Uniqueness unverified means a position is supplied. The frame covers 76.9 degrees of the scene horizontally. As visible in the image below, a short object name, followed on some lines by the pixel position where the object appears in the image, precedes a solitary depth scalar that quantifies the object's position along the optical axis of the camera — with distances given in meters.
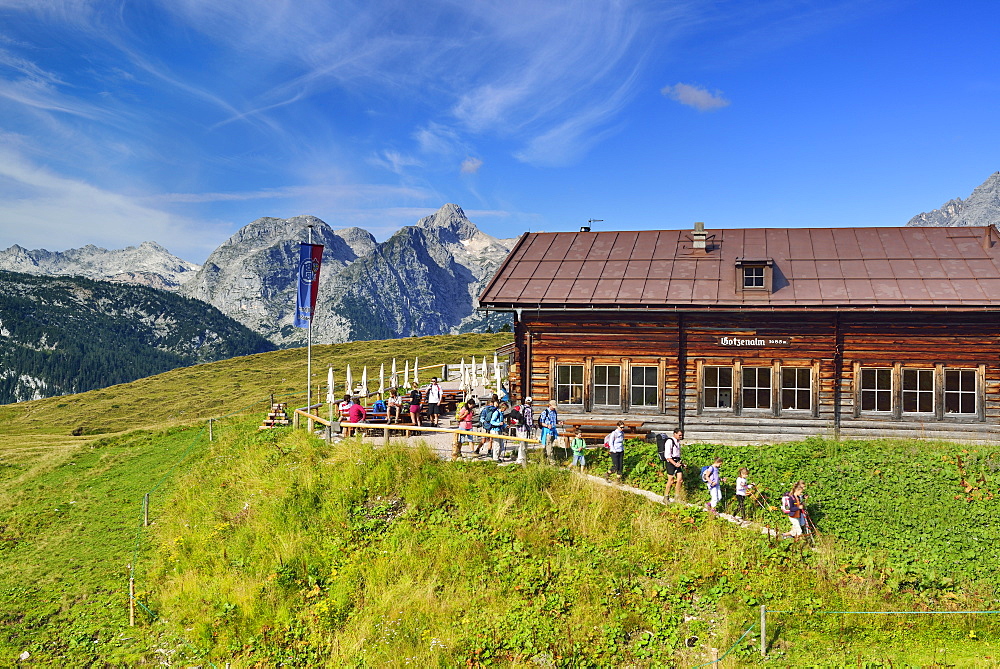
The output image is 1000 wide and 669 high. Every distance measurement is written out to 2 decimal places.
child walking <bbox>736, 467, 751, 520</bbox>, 15.82
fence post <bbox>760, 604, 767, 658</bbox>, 11.23
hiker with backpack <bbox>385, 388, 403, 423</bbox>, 22.04
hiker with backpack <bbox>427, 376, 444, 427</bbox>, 23.06
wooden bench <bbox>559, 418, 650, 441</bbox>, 20.36
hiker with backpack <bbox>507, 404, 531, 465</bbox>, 18.86
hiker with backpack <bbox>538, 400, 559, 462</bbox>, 18.52
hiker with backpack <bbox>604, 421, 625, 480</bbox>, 17.52
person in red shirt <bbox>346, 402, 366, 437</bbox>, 20.33
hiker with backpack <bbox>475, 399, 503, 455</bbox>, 18.83
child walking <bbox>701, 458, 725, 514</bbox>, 15.93
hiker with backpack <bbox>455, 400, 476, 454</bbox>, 19.48
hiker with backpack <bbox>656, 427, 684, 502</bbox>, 16.47
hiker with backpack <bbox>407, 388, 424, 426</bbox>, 21.63
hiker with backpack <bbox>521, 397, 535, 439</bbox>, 19.52
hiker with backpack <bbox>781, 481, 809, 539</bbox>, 14.91
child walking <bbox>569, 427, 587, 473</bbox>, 17.81
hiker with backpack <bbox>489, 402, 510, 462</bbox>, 18.48
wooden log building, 20.42
